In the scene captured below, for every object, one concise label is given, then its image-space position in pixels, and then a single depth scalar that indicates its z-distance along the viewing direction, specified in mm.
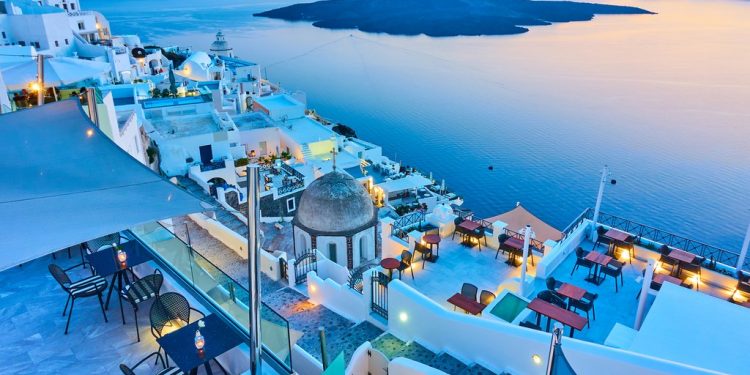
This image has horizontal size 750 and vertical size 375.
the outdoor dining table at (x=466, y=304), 10344
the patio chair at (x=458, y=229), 14005
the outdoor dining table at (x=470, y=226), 13727
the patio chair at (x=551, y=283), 10781
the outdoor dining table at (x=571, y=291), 10086
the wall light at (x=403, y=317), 9634
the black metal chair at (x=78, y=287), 6680
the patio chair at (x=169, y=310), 6309
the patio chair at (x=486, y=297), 10898
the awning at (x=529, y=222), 20922
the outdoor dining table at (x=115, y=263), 6965
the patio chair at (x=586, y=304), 10047
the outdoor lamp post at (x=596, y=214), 12958
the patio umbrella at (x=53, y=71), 17984
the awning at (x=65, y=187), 4820
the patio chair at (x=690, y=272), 11203
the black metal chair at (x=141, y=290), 6629
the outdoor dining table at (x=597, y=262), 11547
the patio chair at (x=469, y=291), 10922
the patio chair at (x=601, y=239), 13186
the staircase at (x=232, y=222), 19281
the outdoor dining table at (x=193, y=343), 5500
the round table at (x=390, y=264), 12658
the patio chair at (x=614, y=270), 11367
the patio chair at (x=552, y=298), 10141
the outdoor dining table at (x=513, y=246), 13014
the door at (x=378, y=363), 8547
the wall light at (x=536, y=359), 7717
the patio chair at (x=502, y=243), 13328
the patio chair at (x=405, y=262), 12758
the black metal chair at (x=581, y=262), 11848
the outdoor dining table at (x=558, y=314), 9012
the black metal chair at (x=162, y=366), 5098
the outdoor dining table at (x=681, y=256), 11398
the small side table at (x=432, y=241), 13125
